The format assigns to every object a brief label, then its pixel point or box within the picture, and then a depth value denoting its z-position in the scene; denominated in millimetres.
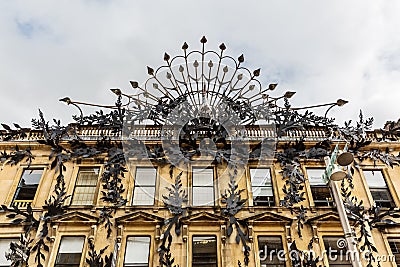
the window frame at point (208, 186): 14662
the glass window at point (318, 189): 14859
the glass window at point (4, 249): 13195
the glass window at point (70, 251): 13123
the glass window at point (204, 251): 13008
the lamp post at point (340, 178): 7031
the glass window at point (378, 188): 15023
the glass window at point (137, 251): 13102
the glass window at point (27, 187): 14806
